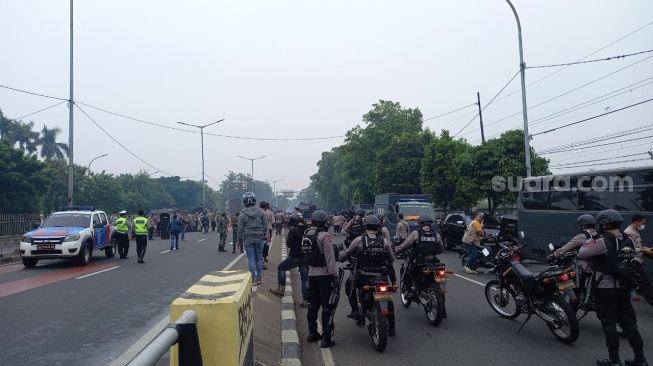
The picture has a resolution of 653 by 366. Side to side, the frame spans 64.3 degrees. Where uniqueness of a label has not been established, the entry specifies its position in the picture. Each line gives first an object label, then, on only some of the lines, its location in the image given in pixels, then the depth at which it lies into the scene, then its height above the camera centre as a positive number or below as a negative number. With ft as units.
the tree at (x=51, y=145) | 199.31 +25.07
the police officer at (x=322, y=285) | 22.79 -3.58
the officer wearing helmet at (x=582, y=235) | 26.30 -1.91
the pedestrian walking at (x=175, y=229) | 73.00 -3.11
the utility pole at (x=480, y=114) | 111.96 +18.84
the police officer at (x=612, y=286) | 18.78 -3.32
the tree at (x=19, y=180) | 107.14 +6.28
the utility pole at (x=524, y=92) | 70.85 +14.84
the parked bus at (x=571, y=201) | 39.30 -0.18
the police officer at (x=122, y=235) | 58.80 -3.14
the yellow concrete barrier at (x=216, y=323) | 10.14 -2.34
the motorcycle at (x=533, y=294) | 22.84 -4.69
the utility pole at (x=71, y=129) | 79.05 +12.28
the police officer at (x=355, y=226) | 42.96 -1.91
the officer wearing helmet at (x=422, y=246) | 27.99 -2.38
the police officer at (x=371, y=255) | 23.44 -2.35
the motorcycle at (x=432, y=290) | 26.18 -4.66
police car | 49.93 -2.80
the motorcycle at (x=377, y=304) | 21.66 -4.39
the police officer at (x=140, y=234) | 55.42 -2.80
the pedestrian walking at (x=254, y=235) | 36.63 -2.10
